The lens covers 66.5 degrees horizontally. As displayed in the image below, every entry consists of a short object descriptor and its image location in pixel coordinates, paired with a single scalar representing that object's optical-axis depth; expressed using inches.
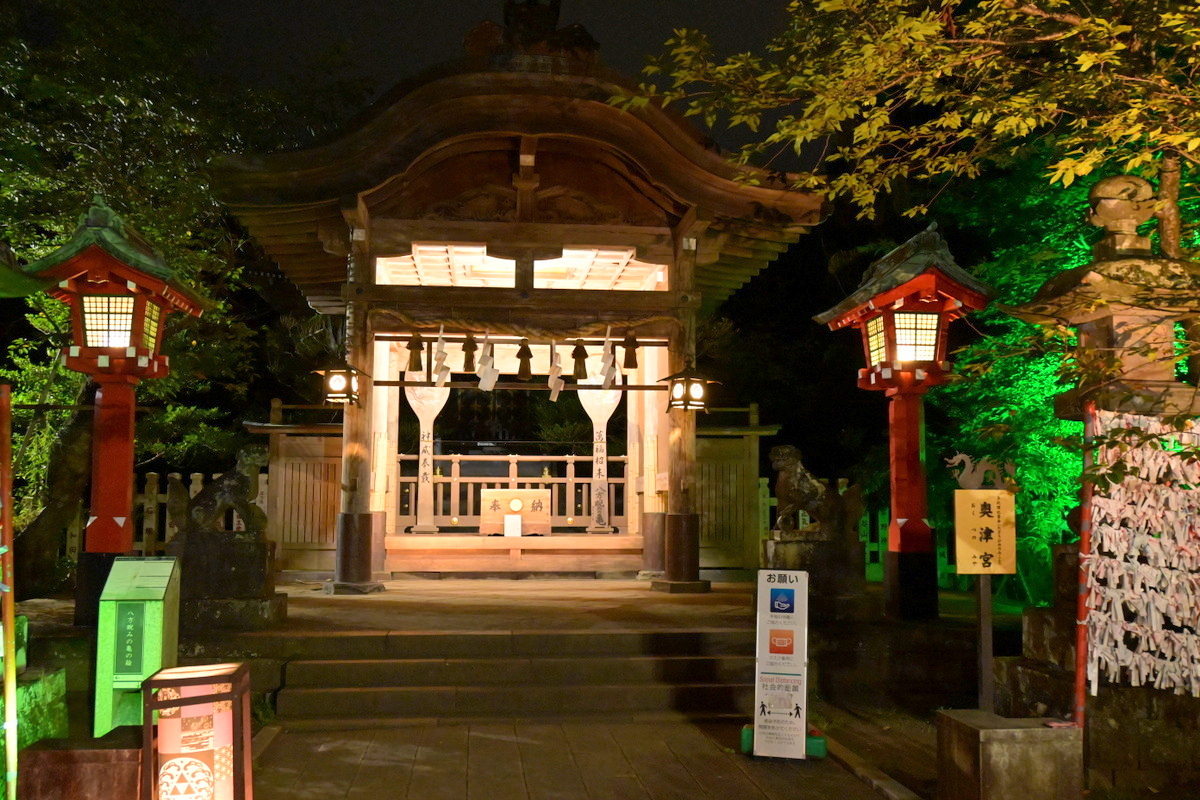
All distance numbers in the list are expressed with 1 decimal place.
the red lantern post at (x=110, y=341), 331.6
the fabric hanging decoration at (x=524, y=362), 463.7
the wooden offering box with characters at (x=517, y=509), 563.2
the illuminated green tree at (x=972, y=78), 210.5
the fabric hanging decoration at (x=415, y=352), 451.8
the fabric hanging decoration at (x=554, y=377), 472.4
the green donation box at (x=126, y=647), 227.5
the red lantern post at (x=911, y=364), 344.8
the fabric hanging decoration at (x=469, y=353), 454.9
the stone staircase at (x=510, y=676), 294.0
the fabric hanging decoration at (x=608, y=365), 462.3
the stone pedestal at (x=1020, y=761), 188.1
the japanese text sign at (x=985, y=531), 219.1
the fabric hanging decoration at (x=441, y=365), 458.6
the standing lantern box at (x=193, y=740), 159.0
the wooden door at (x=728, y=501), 562.6
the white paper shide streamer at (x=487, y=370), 461.7
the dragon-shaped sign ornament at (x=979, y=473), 241.1
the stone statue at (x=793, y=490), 350.0
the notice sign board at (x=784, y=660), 243.6
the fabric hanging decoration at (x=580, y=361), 464.1
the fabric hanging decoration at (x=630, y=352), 450.9
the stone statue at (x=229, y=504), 337.1
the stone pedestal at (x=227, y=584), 322.7
